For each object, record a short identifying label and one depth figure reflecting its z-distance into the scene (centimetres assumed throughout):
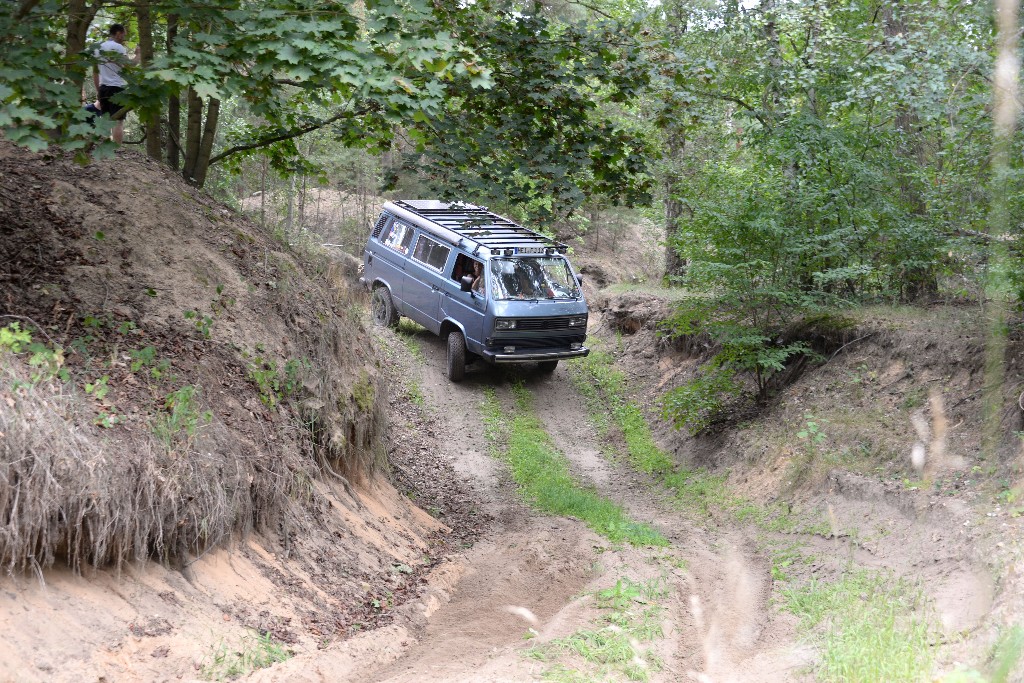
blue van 1404
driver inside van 1412
